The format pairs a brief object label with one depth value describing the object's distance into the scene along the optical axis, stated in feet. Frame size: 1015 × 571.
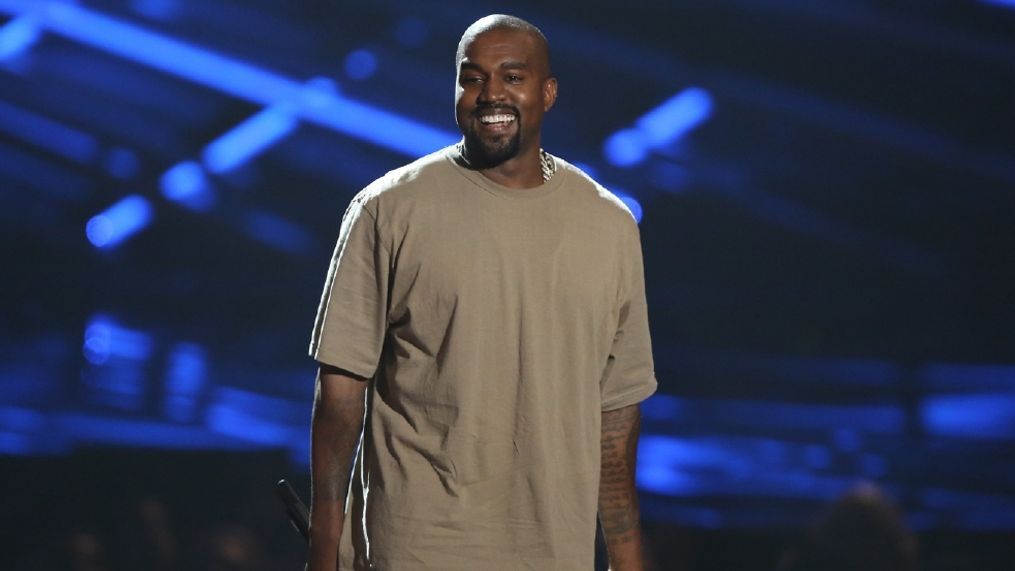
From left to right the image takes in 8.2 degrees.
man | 35.94
